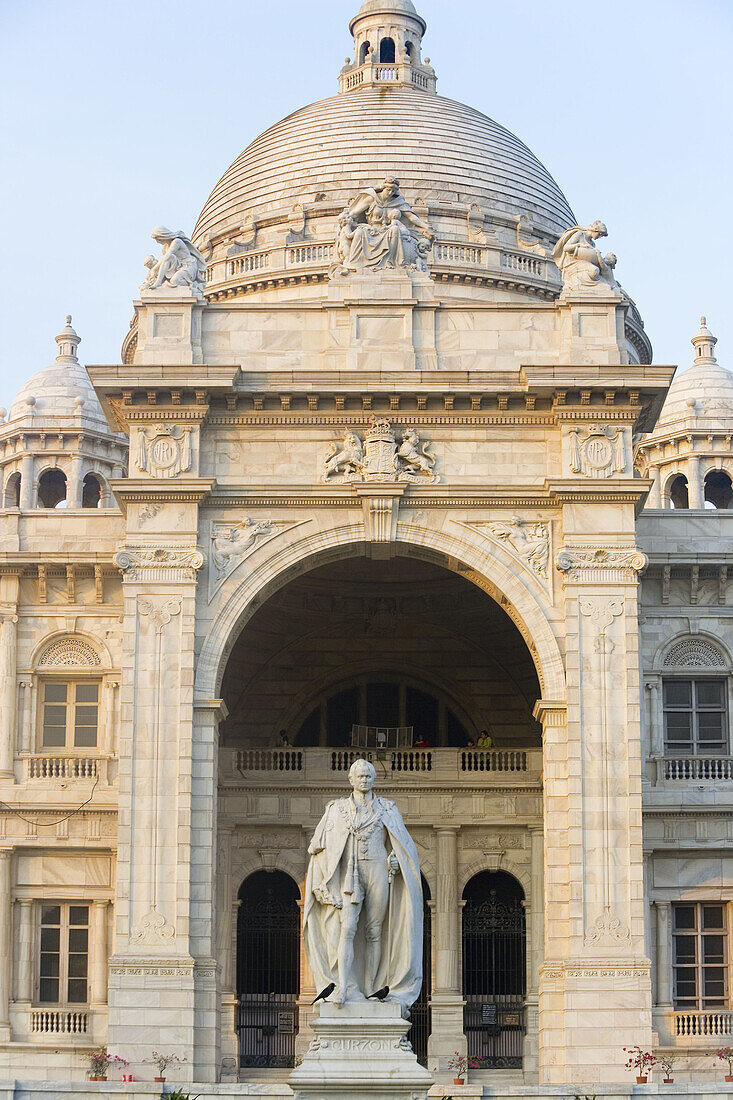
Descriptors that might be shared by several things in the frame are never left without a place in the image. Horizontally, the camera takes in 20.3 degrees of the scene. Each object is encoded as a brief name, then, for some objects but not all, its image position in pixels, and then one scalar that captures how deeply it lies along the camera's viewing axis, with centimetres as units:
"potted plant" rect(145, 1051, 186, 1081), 3638
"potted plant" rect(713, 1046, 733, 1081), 4040
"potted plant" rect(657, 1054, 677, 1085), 3906
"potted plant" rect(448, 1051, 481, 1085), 3988
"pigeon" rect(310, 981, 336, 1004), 2519
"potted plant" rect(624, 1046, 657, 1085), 3594
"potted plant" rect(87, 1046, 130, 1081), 3638
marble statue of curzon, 2528
